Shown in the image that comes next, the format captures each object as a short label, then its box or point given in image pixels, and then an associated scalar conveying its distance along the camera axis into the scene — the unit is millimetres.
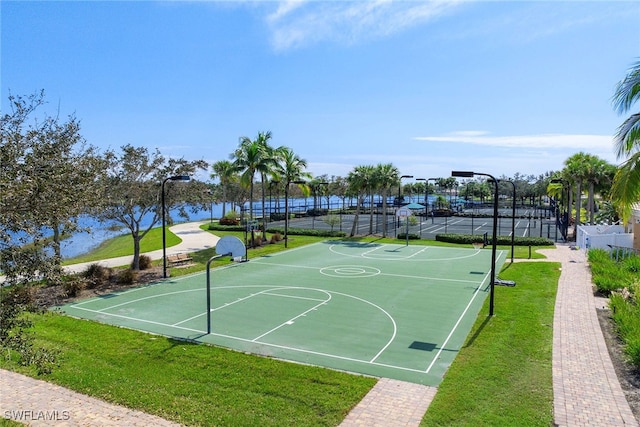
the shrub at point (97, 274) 19247
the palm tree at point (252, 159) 30531
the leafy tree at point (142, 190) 20484
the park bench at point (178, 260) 24627
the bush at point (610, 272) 17328
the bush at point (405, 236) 36312
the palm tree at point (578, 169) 36125
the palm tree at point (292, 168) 35500
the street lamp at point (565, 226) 35344
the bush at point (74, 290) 17188
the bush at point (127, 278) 20016
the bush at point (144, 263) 23562
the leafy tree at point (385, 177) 36969
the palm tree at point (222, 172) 55312
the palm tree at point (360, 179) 37250
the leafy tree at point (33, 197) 5938
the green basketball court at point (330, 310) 11742
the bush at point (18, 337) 6102
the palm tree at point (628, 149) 11719
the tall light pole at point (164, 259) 20539
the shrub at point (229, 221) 48375
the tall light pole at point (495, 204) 13797
